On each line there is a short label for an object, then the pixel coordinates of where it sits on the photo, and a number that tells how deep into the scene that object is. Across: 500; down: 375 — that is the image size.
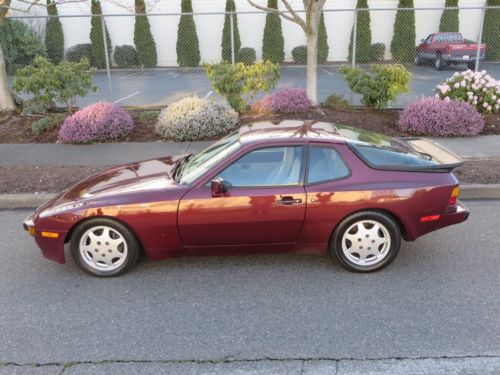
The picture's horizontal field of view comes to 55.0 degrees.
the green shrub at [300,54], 24.13
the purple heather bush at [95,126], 8.78
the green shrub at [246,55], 24.14
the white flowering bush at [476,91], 9.42
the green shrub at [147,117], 9.77
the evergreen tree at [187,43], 24.17
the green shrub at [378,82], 9.68
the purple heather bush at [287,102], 9.84
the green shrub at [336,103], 10.56
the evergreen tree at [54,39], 24.73
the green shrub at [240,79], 9.67
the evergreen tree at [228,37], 24.14
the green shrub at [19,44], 23.17
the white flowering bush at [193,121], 8.82
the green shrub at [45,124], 9.32
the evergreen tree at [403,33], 24.55
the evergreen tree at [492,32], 23.62
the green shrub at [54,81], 9.59
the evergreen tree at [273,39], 24.45
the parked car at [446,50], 18.69
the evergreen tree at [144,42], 24.53
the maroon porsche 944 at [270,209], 4.00
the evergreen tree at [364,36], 24.31
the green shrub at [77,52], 23.70
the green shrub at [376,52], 24.77
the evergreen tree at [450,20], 24.70
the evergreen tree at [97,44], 24.45
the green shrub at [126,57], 24.06
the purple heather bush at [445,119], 8.67
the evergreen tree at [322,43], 24.36
